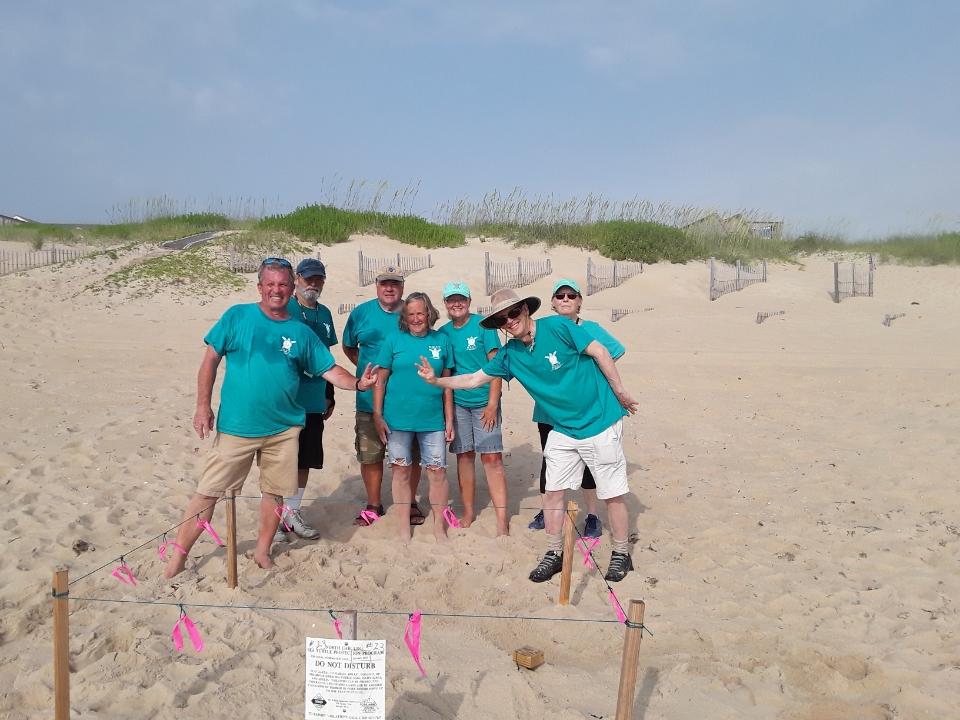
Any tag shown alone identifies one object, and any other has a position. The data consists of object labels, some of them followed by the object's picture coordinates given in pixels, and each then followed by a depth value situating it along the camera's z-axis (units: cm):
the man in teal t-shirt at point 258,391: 383
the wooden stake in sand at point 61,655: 243
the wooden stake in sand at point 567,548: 358
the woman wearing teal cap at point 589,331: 436
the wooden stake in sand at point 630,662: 253
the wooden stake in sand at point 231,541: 373
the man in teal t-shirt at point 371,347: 479
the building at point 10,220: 3186
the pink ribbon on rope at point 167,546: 398
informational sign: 238
